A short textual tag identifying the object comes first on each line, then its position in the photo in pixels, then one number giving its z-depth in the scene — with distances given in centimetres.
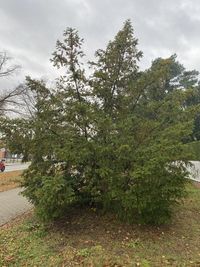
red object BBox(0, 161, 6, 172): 1833
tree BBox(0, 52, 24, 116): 1919
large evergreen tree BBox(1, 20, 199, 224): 359
